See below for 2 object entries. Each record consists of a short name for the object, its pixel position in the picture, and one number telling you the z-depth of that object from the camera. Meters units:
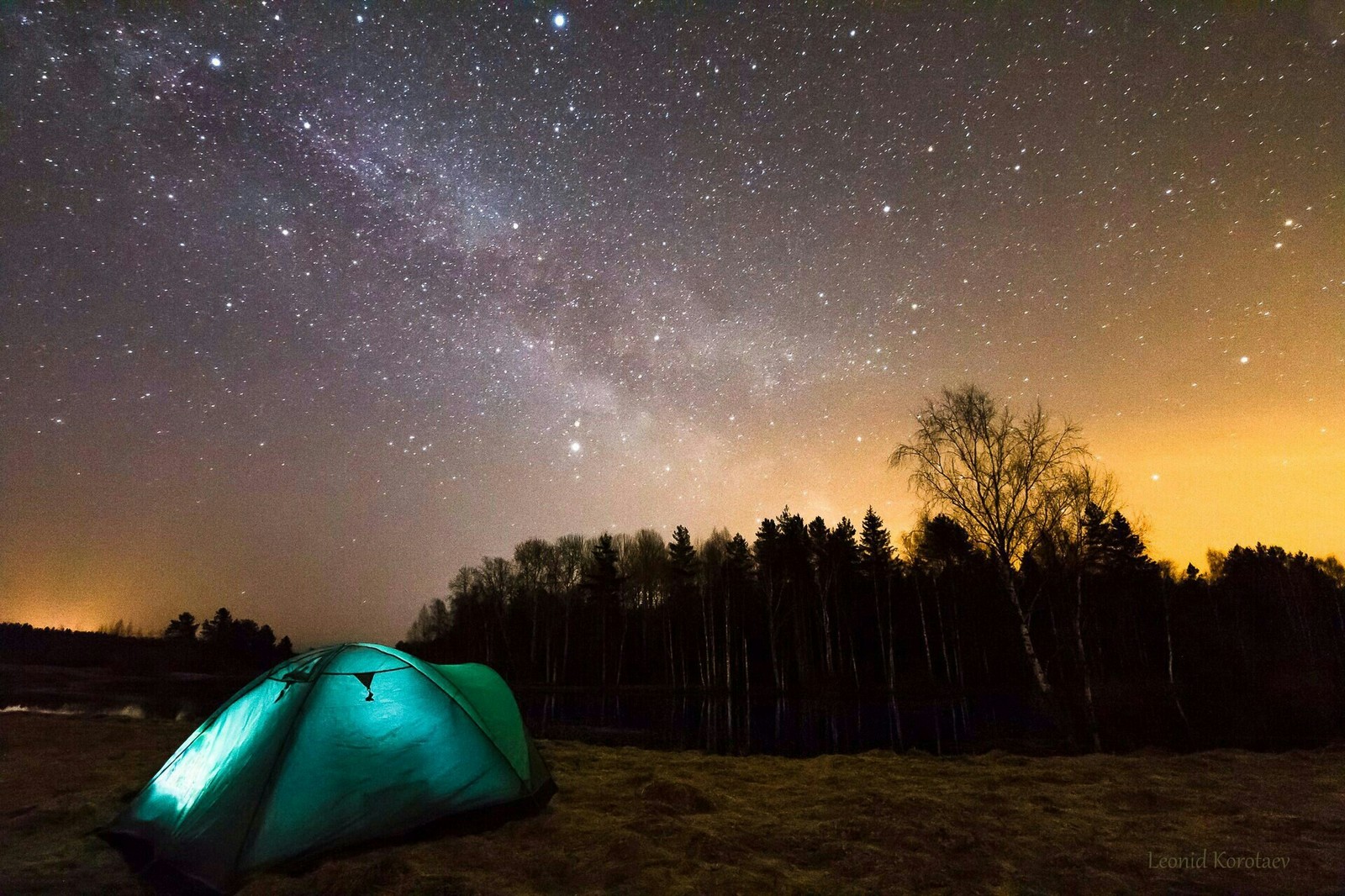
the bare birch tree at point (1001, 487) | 18.36
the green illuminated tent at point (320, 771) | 5.78
